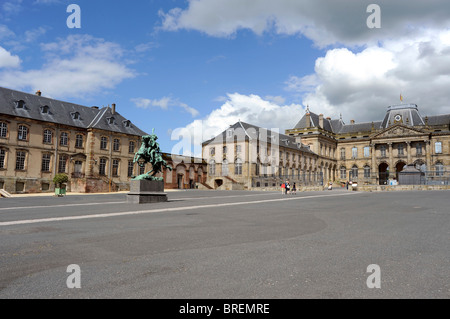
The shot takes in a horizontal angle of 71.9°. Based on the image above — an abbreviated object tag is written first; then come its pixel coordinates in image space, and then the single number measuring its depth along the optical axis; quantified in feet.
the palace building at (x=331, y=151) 181.06
